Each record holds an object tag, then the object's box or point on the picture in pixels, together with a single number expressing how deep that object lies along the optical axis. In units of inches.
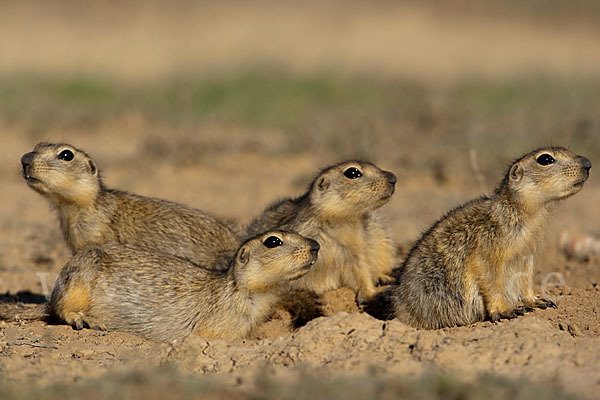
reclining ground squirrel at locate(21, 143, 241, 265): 583.5
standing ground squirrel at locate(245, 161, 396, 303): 596.1
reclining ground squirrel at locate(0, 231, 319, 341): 520.4
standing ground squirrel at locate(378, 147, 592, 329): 492.7
